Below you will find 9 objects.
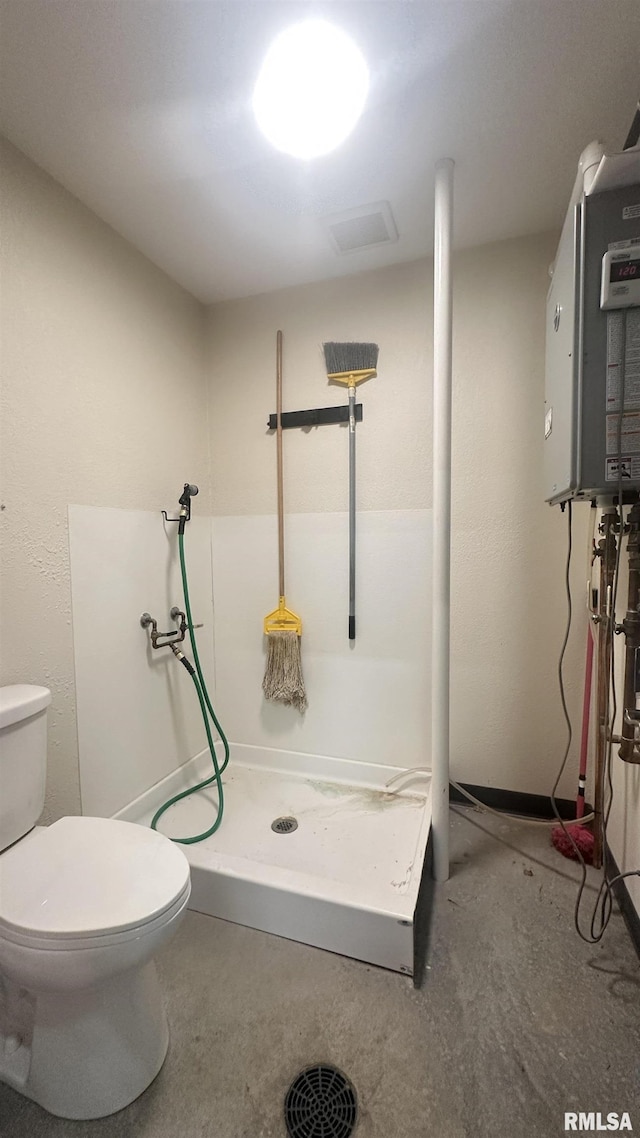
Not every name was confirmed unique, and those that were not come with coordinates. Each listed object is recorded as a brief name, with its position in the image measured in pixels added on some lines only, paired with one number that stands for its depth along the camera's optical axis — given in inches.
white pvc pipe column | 49.6
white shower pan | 45.6
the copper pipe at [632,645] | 40.8
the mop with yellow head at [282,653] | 76.0
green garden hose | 65.5
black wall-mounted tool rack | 71.4
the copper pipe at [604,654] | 45.3
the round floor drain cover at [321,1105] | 31.7
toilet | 31.0
